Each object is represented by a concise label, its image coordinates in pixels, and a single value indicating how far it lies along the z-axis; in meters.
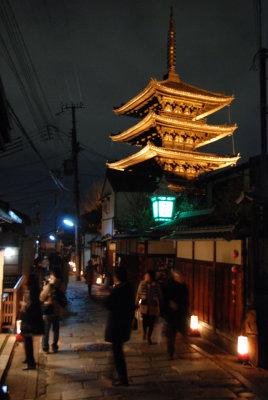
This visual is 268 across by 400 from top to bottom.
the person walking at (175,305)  8.00
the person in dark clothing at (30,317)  7.61
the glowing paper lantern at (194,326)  11.89
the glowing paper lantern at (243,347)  8.75
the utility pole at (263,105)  14.07
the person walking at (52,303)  8.72
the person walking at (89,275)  19.80
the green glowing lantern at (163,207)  18.97
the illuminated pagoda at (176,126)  22.67
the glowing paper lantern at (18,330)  9.98
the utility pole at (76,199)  28.62
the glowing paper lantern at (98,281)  26.72
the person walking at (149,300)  9.95
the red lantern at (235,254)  9.75
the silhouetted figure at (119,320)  6.37
